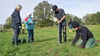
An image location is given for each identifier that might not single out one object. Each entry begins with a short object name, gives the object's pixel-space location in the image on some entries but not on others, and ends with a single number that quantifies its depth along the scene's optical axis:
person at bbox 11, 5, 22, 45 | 4.45
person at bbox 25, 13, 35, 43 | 4.98
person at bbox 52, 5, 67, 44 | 4.54
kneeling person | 3.80
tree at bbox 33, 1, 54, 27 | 27.55
